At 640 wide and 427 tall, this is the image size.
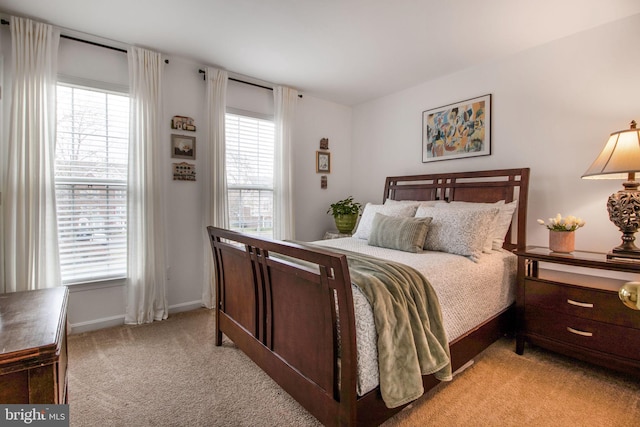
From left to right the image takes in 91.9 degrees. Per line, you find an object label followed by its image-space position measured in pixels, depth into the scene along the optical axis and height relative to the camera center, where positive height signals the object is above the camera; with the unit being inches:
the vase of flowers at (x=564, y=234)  85.9 -6.5
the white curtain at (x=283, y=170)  147.5 +18.6
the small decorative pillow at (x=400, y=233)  98.5 -7.8
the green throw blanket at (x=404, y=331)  53.9 -22.6
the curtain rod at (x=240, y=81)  126.7 +56.6
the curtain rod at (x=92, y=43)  101.5 +56.2
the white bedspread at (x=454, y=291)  53.7 -20.1
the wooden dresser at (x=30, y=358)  33.1 -16.4
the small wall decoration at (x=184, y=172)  122.5 +14.6
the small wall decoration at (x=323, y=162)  166.2 +25.6
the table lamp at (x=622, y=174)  75.2 +9.1
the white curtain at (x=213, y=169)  127.0 +16.1
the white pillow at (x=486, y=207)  97.3 +1.0
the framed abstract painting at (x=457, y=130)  122.4 +33.6
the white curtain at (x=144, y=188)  111.3 +7.1
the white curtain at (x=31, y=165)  92.0 +12.7
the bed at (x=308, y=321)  51.5 -24.3
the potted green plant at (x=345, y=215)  155.3 -2.9
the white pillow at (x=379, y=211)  118.6 -1.1
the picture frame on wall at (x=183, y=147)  121.7 +24.5
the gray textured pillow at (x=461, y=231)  92.4 -6.6
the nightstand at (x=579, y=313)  73.9 -26.7
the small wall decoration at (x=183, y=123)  121.7 +33.9
